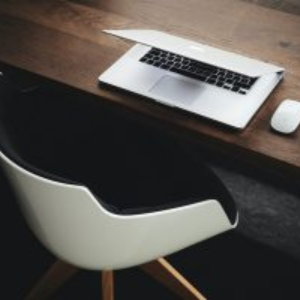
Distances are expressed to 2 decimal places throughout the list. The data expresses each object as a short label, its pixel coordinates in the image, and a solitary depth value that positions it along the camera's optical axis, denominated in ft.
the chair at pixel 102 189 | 4.95
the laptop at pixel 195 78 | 5.47
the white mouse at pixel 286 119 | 5.38
